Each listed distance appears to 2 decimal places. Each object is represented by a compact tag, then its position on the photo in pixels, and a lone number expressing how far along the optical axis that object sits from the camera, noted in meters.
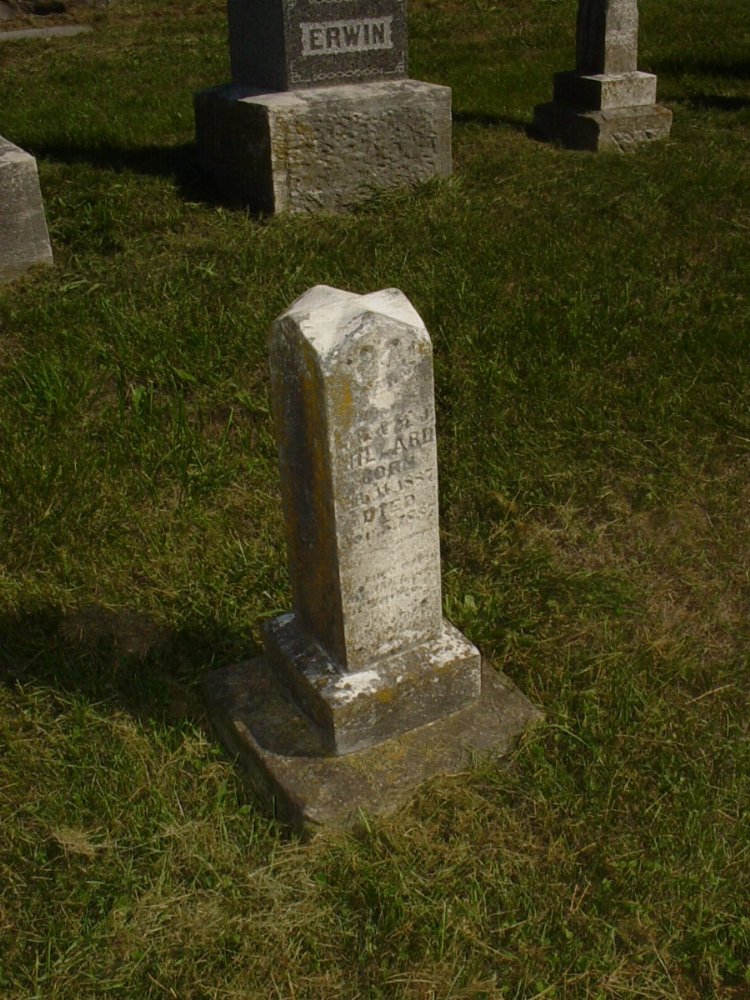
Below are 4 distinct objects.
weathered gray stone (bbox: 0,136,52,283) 5.31
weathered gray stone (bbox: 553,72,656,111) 7.68
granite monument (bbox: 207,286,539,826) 2.52
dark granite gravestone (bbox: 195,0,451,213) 5.96
